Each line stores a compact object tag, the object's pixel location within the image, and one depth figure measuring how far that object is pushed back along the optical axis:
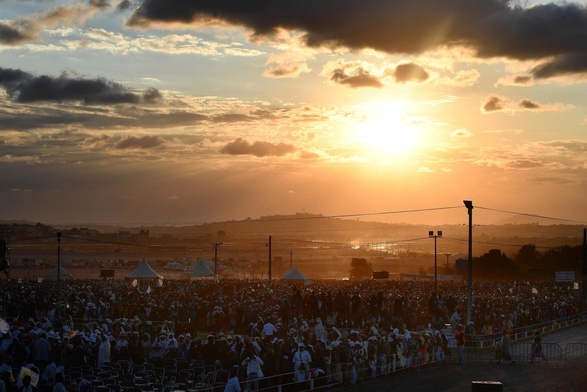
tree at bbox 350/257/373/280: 117.69
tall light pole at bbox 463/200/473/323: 36.63
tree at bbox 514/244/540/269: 138.09
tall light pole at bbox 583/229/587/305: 60.28
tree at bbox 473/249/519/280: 116.62
